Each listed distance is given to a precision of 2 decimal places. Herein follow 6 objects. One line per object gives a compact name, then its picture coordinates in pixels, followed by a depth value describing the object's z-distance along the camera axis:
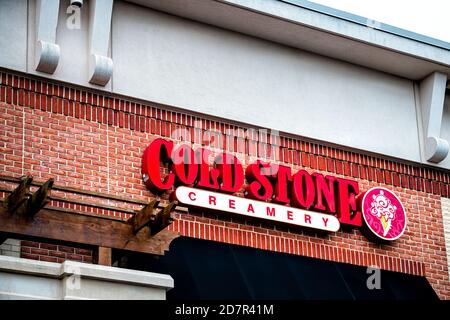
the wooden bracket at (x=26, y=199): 14.50
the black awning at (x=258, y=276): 16.86
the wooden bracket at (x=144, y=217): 15.20
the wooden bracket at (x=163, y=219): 15.30
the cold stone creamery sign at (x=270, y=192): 18.11
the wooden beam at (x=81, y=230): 14.75
